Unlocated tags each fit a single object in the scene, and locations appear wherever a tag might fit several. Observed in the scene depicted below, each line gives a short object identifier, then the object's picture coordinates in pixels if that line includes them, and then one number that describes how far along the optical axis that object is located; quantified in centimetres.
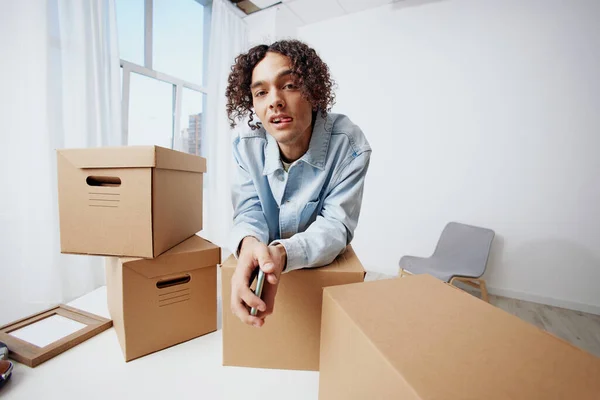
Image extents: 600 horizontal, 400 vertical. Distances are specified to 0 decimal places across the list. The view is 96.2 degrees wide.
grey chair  175
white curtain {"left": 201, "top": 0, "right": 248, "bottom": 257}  261
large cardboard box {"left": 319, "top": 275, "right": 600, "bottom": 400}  25
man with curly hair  68
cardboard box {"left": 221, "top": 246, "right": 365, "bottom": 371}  54
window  200
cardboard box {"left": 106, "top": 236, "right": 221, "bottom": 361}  56
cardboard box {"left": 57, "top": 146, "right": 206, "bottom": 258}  58
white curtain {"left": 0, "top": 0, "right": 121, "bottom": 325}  131
